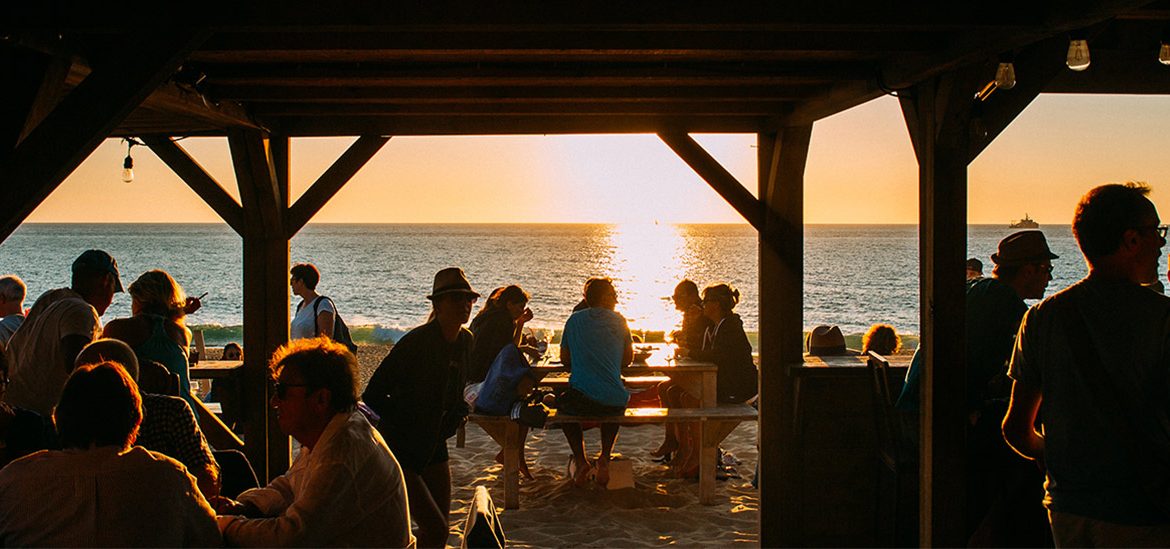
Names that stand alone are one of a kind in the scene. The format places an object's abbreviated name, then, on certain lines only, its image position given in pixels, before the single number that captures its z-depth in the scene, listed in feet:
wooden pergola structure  9.87
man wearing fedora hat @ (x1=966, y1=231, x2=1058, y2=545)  13.12
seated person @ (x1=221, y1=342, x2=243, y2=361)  33.40
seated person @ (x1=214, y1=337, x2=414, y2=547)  8.67
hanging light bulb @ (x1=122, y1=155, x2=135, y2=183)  20.51
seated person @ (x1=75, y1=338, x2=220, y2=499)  10.59
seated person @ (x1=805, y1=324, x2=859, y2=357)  23.48
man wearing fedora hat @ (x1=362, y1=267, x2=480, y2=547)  13.88
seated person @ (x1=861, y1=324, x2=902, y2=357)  22.31
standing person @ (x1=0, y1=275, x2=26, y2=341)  19.72
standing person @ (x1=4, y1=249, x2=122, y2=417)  13.64
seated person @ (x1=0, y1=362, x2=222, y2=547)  7.84
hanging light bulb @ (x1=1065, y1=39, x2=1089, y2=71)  10.61
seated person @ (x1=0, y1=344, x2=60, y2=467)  10.61
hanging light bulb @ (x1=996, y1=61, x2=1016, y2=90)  11.52
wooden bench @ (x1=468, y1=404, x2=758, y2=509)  20.68
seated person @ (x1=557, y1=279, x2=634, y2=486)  21.08
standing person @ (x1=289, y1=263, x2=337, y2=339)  23.29
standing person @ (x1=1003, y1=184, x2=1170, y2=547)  7.73
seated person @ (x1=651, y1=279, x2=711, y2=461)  25.00
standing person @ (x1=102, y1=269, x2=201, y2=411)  13.23
